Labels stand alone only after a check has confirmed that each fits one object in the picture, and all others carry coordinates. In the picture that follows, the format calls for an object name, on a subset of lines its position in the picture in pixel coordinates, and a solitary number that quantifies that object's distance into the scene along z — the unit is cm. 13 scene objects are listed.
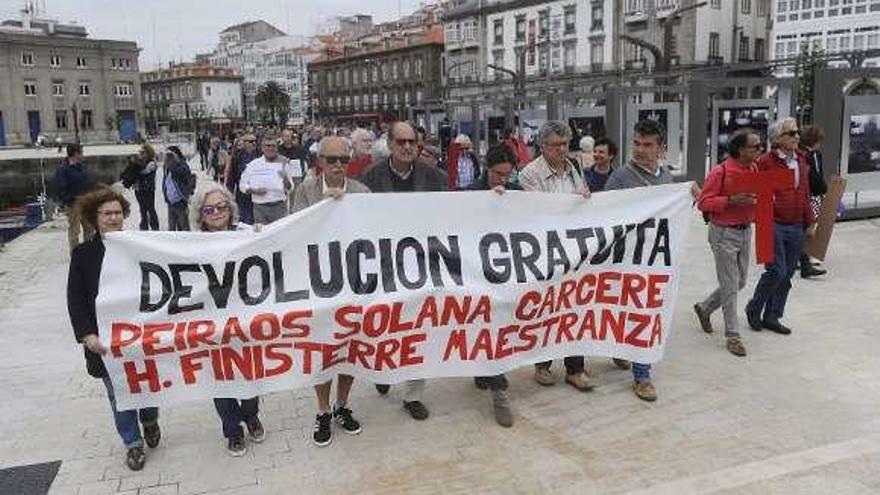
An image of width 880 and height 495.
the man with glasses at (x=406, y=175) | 484
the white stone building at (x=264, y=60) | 13500
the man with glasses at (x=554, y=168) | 489
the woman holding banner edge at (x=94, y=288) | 392
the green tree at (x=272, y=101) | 9375
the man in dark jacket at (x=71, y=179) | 984
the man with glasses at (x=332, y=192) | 446
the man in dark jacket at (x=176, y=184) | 1109
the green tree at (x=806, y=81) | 3304
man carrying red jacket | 625
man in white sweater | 880
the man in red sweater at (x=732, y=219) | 564
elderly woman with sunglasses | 420
